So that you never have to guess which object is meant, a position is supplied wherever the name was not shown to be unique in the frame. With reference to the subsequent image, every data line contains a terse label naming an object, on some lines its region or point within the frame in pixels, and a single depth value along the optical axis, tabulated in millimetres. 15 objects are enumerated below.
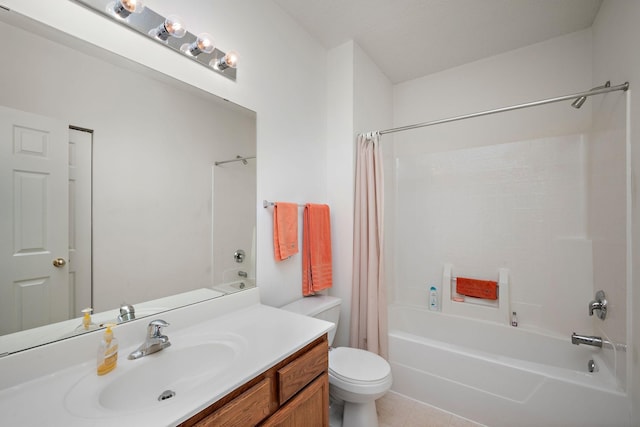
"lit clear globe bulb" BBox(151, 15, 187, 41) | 1176
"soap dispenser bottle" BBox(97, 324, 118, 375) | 887
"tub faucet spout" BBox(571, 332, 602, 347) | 1643
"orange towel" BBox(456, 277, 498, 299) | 2273
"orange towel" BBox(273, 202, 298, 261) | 1724
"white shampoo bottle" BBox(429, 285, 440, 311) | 2506
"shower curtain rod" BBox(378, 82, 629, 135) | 1430
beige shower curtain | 2027
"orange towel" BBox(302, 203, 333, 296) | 1957
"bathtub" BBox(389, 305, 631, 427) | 1471
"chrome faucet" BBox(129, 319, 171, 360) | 1016
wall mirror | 852
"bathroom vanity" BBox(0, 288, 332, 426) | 712
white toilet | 1478
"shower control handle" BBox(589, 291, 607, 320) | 1667
